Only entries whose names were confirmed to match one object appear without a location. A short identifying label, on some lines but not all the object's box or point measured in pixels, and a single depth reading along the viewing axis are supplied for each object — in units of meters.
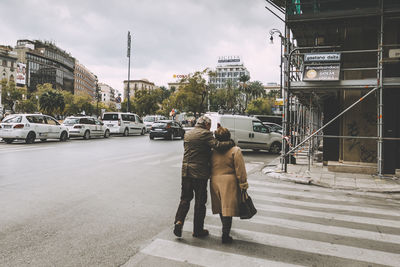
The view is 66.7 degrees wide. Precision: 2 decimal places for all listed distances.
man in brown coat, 4.04
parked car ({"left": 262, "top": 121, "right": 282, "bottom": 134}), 23.70
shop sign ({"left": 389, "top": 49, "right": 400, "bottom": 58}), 9.15
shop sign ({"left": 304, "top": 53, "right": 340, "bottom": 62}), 9.25
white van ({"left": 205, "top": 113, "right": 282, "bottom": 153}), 15.67
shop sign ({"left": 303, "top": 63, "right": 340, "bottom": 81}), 9.15
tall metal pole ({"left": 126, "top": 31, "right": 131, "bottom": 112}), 33.72
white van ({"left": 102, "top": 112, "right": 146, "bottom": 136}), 25.09
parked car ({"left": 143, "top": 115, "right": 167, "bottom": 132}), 33.62
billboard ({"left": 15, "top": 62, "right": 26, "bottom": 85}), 84.00
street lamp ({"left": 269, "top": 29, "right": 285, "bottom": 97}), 19.96
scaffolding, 8.88
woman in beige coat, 3.89
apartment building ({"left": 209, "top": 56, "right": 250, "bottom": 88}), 144.12
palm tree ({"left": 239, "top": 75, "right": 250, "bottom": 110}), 93.62
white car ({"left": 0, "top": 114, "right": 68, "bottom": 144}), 16.39
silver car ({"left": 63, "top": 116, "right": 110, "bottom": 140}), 21.20
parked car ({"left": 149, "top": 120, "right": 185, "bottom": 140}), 22.63
